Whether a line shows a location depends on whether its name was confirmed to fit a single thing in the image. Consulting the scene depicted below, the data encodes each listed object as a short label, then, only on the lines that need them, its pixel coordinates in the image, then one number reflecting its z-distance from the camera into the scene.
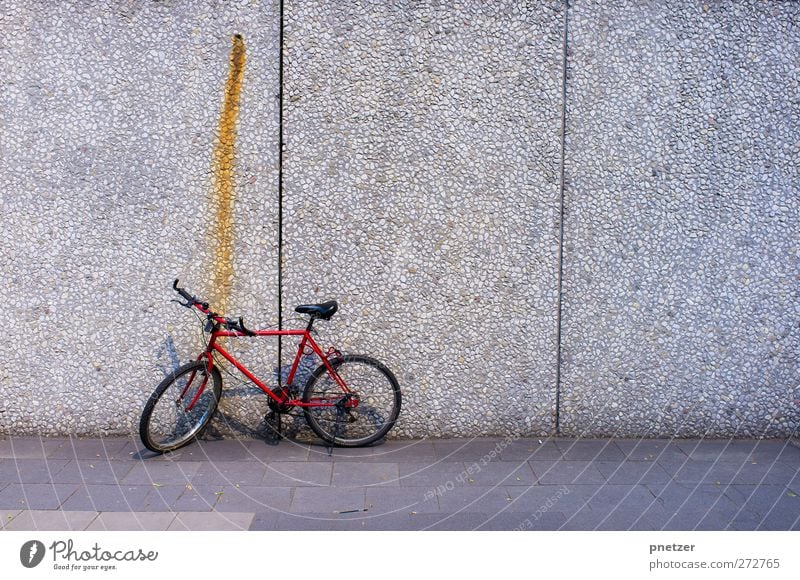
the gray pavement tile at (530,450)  4.80
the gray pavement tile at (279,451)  4.73
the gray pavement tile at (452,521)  3.76
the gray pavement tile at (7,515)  3.75
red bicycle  4.63
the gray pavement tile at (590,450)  4.80
